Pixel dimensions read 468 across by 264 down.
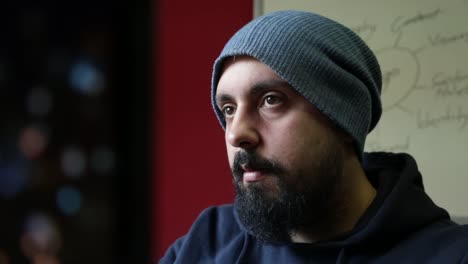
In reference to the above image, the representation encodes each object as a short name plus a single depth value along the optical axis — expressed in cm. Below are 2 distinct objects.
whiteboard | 145
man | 101
